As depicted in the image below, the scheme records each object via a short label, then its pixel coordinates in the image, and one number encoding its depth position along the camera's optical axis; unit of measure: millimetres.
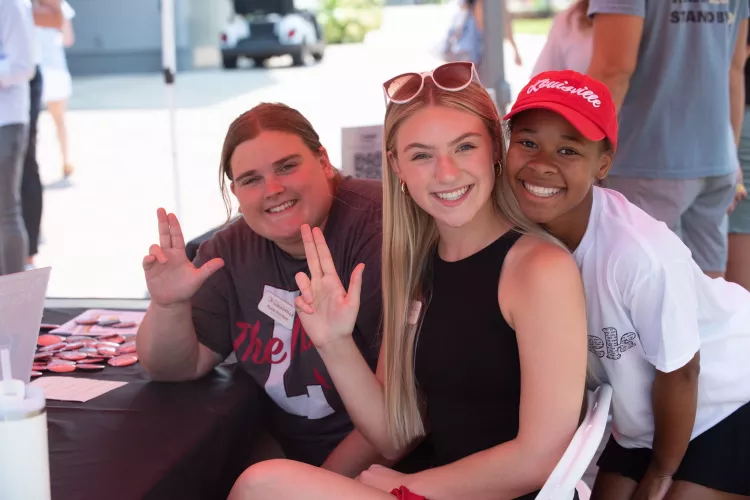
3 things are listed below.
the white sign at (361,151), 3010
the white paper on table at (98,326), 2242
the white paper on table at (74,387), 1758
